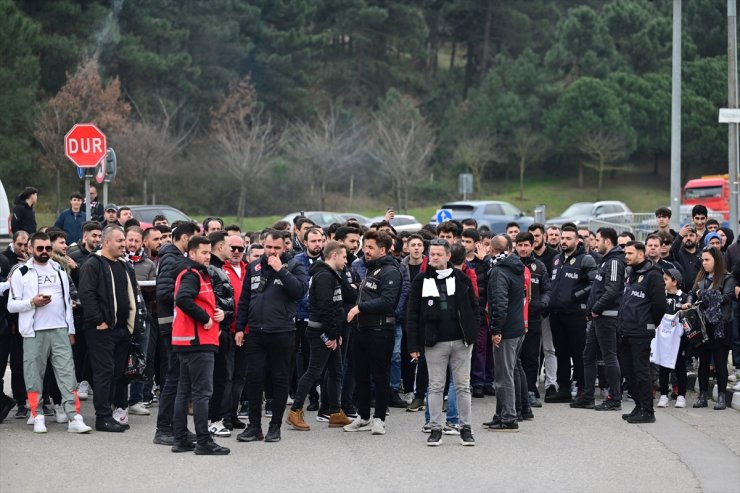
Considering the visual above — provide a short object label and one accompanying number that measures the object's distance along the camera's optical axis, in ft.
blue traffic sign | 107.92
